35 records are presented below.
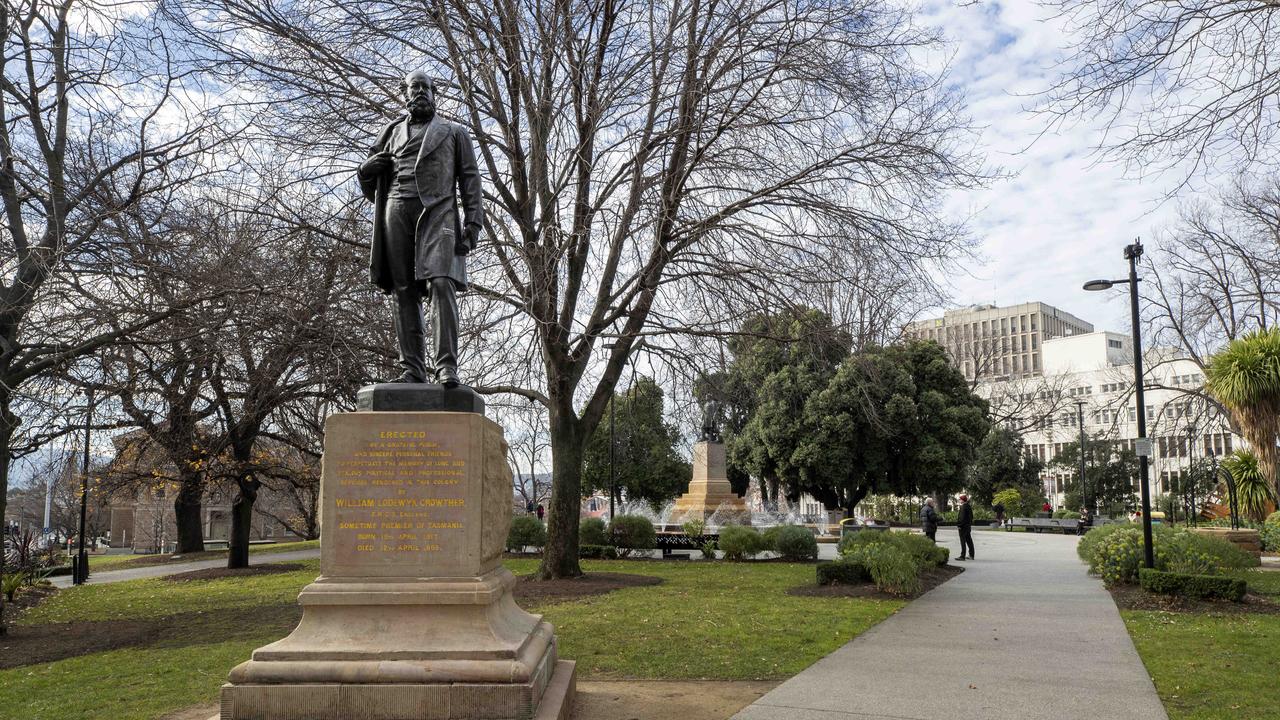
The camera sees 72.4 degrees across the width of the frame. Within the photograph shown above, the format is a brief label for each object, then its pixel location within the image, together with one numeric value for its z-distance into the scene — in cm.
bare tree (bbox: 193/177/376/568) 1188
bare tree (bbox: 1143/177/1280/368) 3039
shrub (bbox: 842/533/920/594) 1425
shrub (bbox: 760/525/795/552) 2289
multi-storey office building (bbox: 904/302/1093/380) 11624
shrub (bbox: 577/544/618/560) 2361
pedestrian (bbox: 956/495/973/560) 2291
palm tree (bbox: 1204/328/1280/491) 1977
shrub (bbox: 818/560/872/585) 1527
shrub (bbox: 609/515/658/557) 2417
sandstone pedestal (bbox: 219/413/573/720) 556
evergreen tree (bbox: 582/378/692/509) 5425
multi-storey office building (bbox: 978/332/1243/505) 5769
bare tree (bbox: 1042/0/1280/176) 816
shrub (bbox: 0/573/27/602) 1583
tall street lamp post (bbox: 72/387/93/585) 2188
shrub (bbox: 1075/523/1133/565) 1721
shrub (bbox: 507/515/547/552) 2522
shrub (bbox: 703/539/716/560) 2359
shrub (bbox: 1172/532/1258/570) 1450
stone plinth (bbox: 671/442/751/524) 3097
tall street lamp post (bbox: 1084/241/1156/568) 1459
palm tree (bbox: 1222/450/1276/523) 2503
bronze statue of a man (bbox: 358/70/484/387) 669
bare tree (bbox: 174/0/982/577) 1325
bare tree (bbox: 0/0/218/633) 1010
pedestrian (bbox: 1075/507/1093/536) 3909
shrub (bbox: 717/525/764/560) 2256
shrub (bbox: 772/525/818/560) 2233
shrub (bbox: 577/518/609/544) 2423
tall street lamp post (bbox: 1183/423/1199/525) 2893
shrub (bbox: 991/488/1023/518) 4956
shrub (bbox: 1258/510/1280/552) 2153
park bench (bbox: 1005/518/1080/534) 4088
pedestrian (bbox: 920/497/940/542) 2408
